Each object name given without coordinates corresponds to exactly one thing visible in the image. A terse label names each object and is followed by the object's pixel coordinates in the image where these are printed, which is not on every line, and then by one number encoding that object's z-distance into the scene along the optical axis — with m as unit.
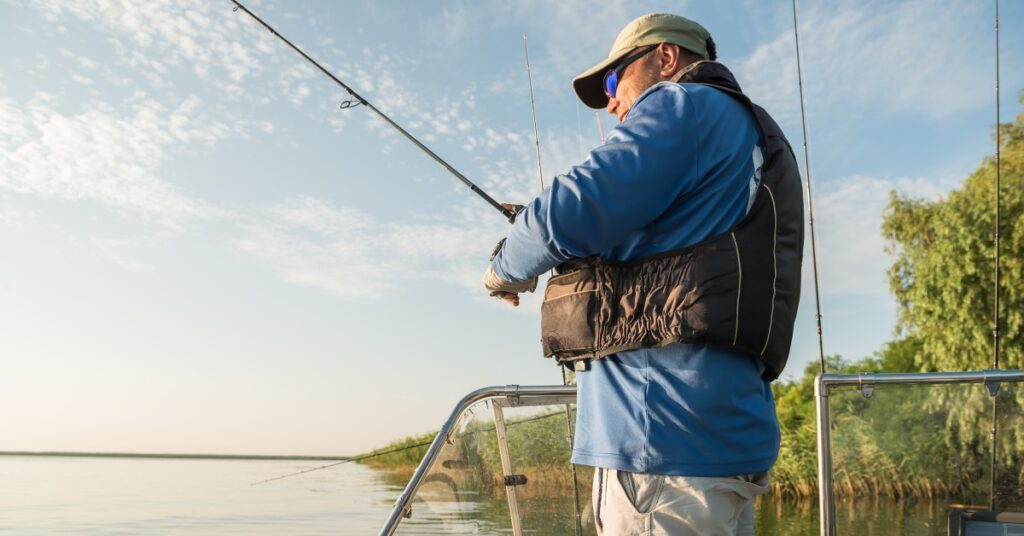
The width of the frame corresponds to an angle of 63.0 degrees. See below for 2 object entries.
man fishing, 1.73
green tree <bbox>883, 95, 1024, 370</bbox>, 19.50
